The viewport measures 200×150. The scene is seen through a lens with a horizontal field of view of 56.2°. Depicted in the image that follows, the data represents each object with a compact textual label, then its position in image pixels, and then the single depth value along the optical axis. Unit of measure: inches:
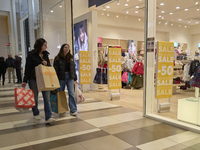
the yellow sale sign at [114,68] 231.6
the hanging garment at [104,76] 292.9
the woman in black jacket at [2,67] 398.9
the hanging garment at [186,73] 269.3
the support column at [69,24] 216.1
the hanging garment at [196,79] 153.7
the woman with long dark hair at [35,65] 130.0
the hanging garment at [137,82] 316.5
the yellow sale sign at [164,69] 162.7
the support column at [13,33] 527.8
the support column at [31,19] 321.4
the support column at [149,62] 149.7
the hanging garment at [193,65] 234.4
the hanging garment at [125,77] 328.0
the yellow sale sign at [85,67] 281.4
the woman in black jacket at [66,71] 152.6
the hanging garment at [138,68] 314.5
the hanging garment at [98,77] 296.2
